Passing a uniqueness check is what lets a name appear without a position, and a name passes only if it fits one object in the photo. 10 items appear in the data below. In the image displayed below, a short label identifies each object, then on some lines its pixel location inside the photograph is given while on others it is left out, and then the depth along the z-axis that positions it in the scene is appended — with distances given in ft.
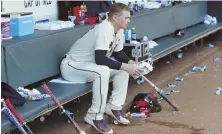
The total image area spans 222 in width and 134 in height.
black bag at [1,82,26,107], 21.66
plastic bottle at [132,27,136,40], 36.85
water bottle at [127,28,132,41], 36.24
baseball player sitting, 25.12
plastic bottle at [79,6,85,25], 34.75
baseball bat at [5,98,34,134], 20.38
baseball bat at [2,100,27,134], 20.05
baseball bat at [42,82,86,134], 23.37
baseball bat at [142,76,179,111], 30.49
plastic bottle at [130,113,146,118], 29.17
